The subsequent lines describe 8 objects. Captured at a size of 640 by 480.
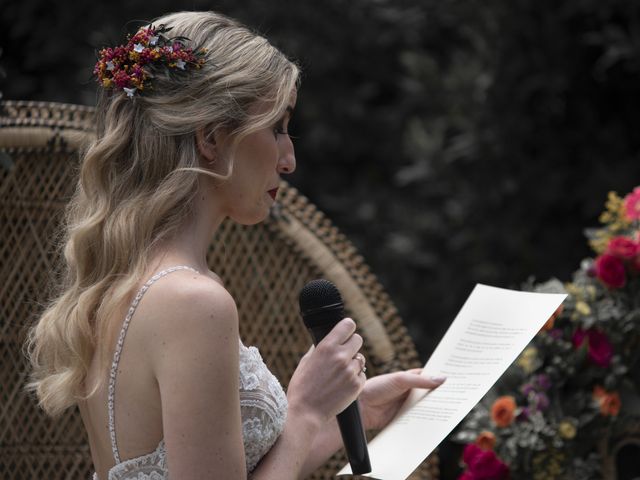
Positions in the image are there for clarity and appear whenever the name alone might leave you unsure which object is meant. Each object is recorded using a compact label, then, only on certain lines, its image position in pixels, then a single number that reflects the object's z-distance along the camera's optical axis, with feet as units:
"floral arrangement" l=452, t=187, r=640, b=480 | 17.42
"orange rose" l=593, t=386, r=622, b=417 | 17.38
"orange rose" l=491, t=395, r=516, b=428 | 17.48
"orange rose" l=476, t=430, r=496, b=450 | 17.54
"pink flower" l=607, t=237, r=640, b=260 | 17.72
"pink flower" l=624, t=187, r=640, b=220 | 18.25
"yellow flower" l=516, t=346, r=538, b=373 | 17.94
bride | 11.16
